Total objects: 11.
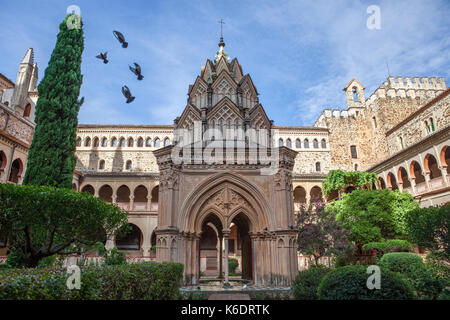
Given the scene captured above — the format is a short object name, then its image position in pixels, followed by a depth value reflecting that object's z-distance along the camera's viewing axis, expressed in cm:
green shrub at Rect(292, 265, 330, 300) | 983
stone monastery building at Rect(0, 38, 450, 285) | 1356
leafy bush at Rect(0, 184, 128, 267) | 949
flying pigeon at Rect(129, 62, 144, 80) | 974
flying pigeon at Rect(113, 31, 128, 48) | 960
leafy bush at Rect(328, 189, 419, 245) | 2472
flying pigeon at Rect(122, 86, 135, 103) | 978
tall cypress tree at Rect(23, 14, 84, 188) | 1919
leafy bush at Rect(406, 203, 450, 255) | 1088
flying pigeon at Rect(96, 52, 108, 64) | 1080
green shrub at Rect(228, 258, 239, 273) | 2634
